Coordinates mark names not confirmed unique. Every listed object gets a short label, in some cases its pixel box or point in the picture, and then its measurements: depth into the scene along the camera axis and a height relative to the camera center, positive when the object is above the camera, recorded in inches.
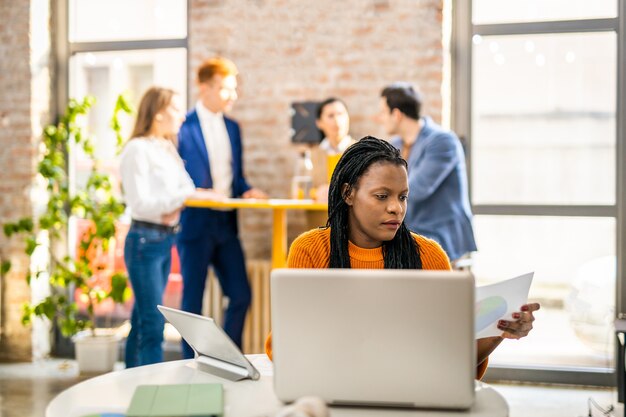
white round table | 58.9 -15.8
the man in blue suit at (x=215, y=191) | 160.6 +1.9
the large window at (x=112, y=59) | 193.2 +34.7
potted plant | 183.2 -8.8
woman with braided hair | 81.0 -2.4
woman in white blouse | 147.1 -1.3
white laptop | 54.6 -9.2
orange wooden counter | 148.9 -0.9
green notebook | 58.4 -15.2
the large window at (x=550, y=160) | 172.2 +9.1
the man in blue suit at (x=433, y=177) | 146.0 +4.4
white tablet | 68.6 -13.0
